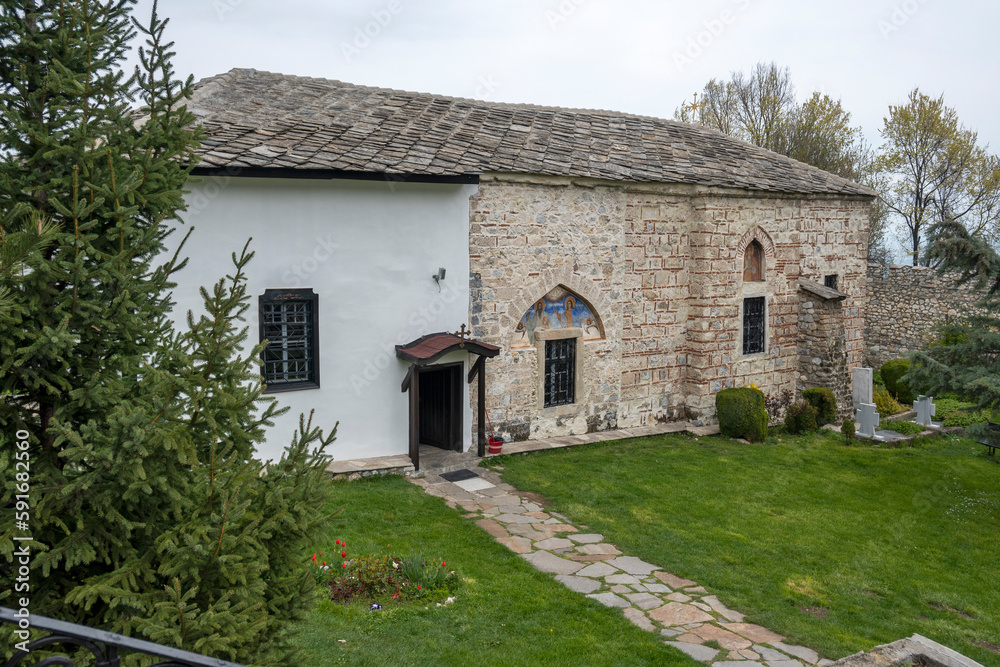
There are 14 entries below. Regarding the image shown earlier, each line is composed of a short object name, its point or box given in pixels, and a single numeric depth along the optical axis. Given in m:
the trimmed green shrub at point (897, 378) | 17.55
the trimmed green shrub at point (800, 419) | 14.55
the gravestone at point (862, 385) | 15.68
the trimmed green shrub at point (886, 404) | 16.64
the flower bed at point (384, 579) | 6.63
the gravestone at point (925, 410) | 15.40
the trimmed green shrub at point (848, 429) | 14.04
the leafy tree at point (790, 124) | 30.88
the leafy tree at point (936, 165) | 29.53
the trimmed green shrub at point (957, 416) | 15.28
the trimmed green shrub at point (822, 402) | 14.99
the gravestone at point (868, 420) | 14.31
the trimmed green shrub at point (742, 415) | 13.51
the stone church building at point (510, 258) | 9.91
